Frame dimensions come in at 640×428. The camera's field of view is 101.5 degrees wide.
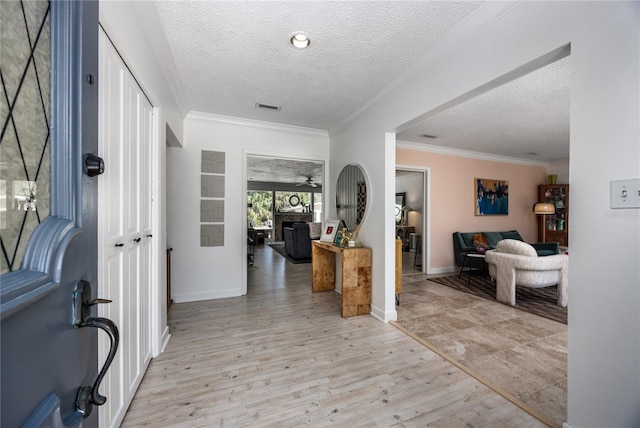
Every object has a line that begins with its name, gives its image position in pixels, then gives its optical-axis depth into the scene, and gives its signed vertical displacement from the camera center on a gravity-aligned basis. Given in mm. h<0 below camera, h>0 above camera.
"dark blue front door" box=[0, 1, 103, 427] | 426 -69
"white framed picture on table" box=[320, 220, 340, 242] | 3693 -245
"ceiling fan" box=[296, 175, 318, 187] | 9030 +1177
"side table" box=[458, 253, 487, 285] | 4585 -872
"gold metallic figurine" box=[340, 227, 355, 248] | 3310 -310
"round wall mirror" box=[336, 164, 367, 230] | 3303 +250
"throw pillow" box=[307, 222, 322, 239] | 6898 -474
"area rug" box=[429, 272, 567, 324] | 3105 -1151
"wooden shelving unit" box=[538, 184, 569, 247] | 5793 -24
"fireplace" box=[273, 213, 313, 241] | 10727 -318
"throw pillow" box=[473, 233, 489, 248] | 4927 -510
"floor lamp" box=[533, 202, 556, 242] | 5676 +128
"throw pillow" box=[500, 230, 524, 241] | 5392 -421
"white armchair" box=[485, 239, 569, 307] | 3229 -703
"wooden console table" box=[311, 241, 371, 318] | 2961 -770
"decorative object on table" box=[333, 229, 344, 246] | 3527 -337
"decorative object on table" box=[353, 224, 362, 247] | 3389 -266
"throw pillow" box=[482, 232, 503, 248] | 5215 -454
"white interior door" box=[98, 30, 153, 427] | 1240 -51
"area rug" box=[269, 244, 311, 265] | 6398 -1150
